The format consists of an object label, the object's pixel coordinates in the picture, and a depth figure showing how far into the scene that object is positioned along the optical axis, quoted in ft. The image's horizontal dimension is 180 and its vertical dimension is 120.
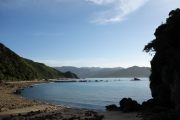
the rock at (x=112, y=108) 75.35
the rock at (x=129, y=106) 69.34
